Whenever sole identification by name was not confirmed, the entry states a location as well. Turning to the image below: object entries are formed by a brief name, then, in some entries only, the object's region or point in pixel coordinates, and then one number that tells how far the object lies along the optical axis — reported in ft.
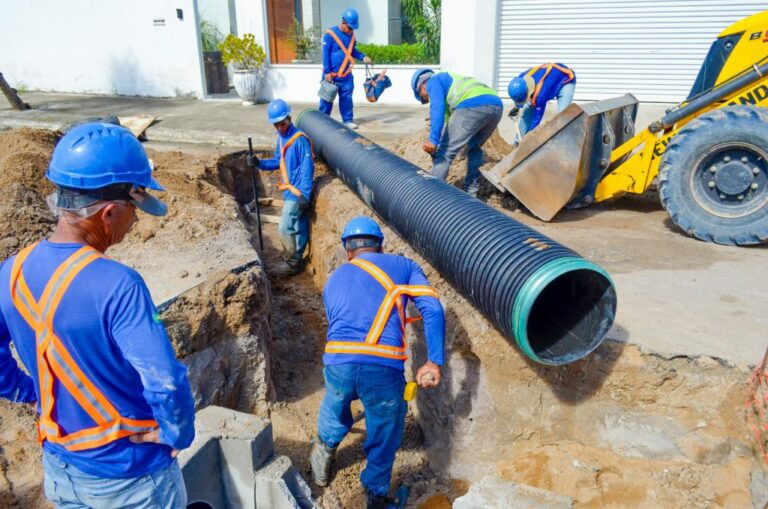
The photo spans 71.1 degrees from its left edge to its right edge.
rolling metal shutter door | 33.01
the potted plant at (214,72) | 45.37
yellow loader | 14.67
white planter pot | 40.11
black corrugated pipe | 9.34
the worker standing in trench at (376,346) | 9.69
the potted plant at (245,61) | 39.17
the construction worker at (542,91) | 22.29
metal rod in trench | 21.09
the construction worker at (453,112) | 17.67
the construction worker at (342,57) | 29.48
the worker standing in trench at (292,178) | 18.44
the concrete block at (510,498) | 7.63
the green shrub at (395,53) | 48.29
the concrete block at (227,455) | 8.76
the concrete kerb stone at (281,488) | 8.93
